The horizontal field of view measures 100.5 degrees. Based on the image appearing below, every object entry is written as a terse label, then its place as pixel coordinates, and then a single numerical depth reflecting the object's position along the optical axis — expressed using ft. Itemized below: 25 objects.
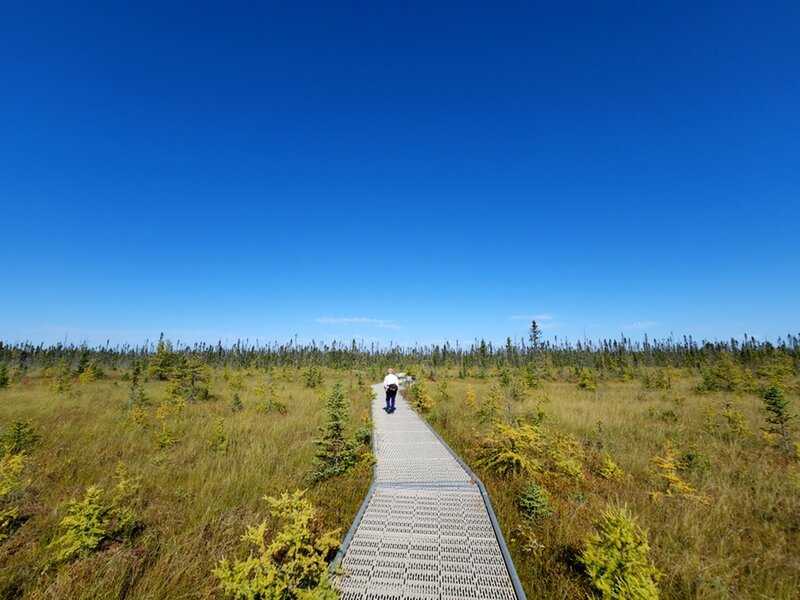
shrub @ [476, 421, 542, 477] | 21.53
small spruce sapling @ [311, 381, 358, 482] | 22.24
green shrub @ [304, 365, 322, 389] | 88.10
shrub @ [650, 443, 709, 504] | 20.00
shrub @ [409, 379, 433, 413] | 47.32
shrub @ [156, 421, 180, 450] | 27.07
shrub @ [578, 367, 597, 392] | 83.87
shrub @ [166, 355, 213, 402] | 54.44
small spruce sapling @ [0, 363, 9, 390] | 68.00
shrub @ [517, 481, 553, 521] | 16.35
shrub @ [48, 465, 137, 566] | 12.35
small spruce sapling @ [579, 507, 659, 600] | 9.43
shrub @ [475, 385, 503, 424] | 36.32
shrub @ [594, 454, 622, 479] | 22.86
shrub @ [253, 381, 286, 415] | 46.52
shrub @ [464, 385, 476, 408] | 49.89
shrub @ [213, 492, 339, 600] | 8.65
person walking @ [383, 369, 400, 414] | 44.06
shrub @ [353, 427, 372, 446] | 28.60
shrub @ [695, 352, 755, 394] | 73.05
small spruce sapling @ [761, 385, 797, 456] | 30.42
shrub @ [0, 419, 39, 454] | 23.85
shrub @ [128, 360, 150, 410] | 41.34
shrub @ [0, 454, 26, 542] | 13.44
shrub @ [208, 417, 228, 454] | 26.81
